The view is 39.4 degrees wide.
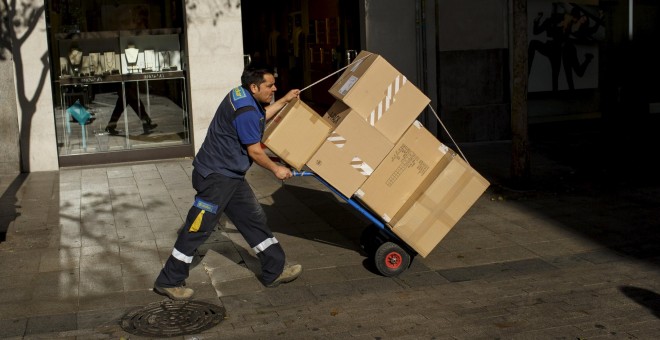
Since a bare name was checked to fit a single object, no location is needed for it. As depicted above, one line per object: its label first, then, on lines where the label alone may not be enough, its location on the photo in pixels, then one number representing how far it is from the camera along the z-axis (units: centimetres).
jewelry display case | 1410
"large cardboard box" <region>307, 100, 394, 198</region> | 750
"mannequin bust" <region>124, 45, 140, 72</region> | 1431
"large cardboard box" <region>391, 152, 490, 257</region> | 768
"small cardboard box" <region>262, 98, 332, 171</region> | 746
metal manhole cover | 670
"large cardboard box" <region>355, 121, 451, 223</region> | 762
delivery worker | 723
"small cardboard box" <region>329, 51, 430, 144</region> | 749
